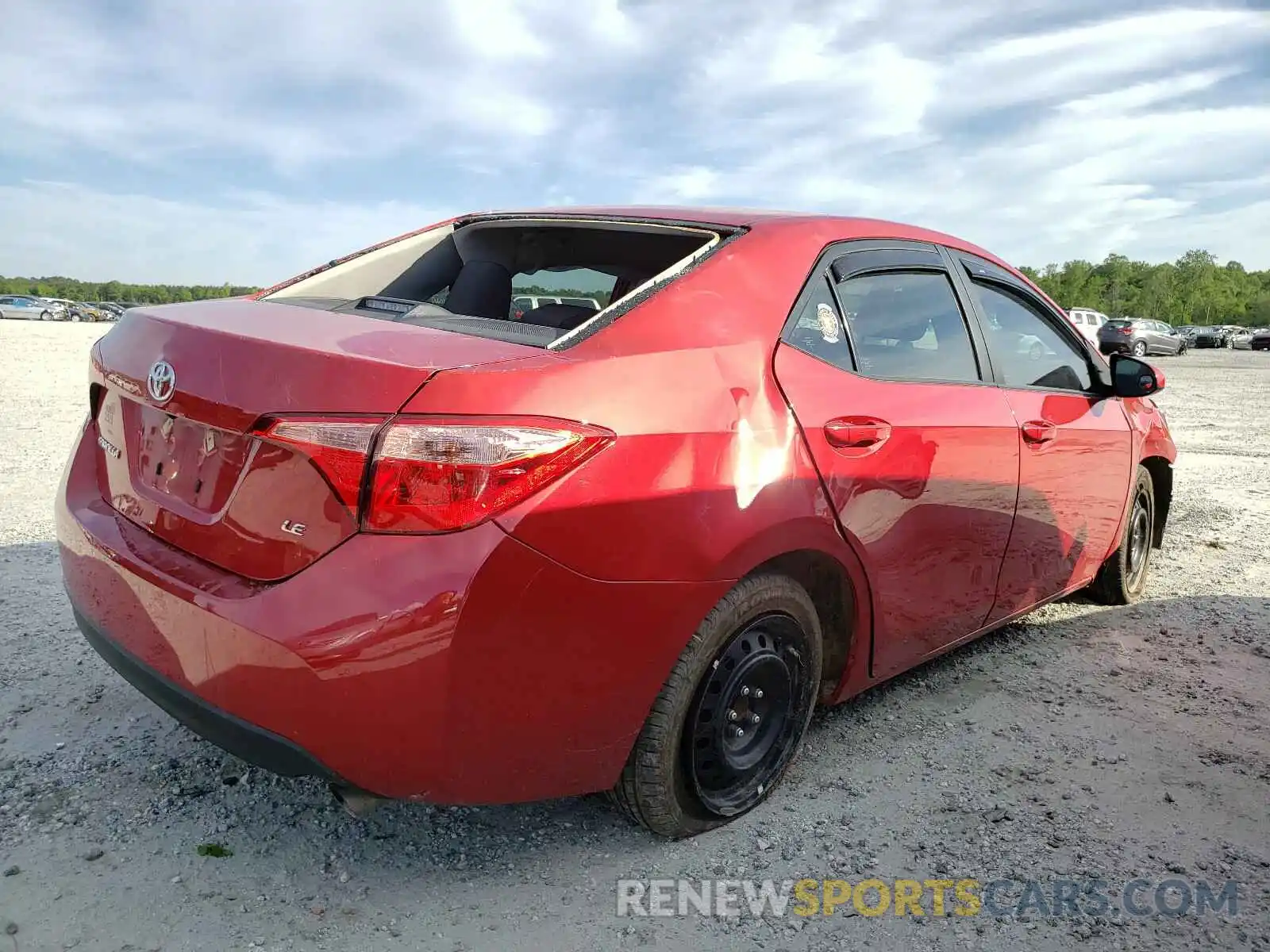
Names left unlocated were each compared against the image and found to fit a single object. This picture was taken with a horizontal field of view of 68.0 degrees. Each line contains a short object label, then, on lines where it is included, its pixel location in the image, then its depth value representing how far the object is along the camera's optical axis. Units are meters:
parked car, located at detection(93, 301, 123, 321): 56.57
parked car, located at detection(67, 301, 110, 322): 51.85
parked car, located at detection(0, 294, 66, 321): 47.91
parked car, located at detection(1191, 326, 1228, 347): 55.41
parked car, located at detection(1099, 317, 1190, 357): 35.28
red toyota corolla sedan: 1.78
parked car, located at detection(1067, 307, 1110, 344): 34.69
